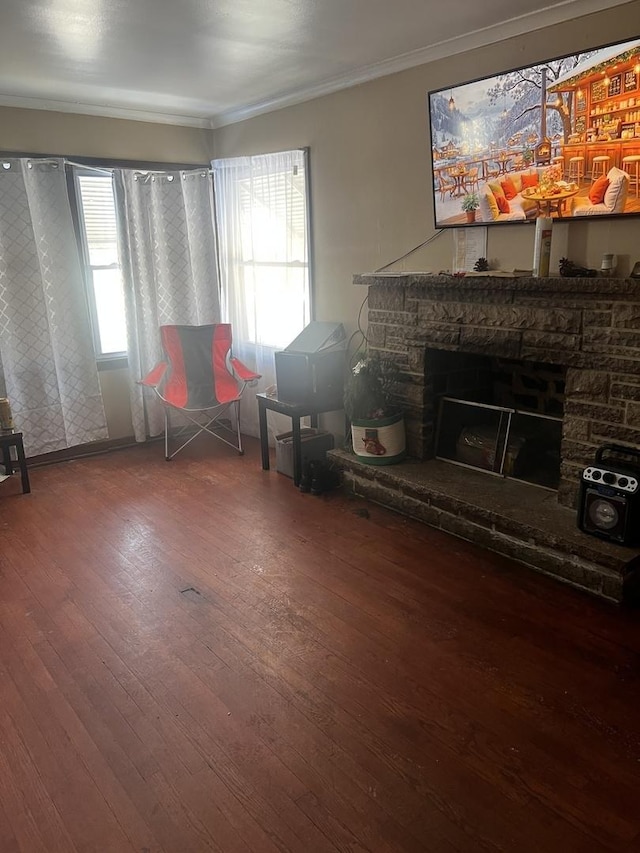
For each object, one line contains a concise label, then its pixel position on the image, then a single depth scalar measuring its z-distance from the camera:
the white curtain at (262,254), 4.49
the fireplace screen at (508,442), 3.45
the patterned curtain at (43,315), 4.25
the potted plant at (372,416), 3.77
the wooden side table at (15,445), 4.03
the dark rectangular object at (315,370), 4.07
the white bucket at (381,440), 3.76
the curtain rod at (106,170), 4.46
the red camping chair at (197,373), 4.70
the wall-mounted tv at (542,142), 2.67
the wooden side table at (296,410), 4.05
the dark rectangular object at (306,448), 4.23
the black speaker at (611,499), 2.68
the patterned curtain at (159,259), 4.74
